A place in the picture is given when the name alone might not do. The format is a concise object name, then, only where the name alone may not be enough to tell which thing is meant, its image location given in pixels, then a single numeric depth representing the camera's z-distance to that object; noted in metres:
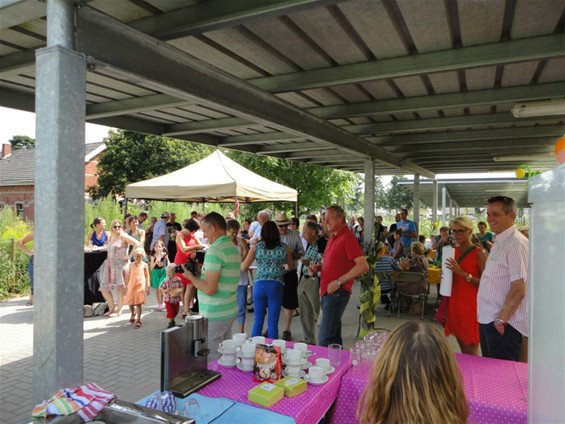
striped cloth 1.67
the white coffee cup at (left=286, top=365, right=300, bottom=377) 2.39
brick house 30.42
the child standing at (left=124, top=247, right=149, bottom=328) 6.44
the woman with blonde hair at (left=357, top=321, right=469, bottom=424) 1.22
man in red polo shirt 3.99
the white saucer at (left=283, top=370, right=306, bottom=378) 2.40
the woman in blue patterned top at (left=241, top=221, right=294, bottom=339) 4.99
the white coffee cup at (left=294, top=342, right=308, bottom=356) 2.69
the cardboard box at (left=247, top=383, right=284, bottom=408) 2.05
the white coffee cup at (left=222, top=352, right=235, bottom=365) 2.59
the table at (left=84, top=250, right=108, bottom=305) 7.12
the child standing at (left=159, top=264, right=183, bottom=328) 5.87
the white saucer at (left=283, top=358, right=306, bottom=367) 2.41
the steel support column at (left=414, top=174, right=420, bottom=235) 11.83
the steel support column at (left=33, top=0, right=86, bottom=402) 1.99
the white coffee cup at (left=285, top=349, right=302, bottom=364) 2.44
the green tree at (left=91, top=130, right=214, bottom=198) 29.56
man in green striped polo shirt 3.44
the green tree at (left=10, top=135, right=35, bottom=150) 66.81
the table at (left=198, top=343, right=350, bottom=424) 2.03
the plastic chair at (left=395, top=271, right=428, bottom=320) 6.94
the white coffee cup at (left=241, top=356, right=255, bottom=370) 2.50
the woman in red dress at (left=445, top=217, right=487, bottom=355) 3.47
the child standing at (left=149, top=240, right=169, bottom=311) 7.00
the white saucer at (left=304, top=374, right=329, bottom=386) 2.31
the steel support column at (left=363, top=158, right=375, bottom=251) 7.25
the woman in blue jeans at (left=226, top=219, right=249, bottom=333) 5.70
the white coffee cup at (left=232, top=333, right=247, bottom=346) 2.76
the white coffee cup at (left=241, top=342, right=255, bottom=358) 2.52
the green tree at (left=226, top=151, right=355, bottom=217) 18.12
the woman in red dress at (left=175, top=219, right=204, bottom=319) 6.14
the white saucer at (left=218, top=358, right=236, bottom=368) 2.58
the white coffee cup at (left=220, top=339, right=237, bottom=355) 2.61
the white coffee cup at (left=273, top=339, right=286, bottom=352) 2.68
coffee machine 2.12
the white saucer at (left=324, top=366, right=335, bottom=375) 2.46
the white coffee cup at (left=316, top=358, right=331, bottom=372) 2.47
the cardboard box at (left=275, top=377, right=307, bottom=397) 2.16
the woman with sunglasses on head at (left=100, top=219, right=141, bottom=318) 6.76
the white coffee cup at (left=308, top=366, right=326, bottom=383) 2.32
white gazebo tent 7.41
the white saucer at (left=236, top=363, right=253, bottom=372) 2.50
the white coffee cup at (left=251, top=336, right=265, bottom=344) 2.80
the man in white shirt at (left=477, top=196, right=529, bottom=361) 2.93
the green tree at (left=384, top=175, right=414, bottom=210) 61.34
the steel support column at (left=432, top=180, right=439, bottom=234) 14.35
